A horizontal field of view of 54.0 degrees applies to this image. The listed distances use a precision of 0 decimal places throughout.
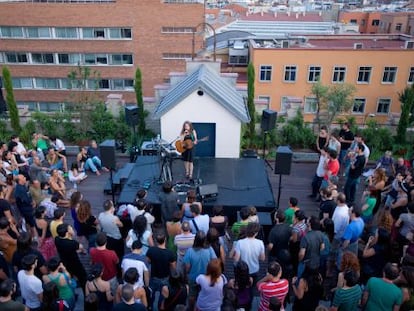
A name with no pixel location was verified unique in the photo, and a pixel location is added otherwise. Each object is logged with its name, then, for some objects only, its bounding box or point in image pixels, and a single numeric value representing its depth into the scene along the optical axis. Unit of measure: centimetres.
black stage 927
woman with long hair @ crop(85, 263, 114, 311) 519
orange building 3131
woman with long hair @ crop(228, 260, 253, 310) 528
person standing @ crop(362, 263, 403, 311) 486
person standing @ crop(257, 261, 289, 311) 499
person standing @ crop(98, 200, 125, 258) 645
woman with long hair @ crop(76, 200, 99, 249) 663
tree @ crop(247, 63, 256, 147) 1531
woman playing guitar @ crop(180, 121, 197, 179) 988
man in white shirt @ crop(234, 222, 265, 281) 577
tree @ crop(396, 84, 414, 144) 1491
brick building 3180
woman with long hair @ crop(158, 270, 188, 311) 507
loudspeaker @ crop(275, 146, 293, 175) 919
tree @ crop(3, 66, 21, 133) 1455
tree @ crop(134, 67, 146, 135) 1477
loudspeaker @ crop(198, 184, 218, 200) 923
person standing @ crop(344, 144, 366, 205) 925
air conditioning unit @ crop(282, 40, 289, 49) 3253
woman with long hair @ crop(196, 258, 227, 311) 512
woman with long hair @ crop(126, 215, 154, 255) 584
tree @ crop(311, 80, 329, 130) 2091
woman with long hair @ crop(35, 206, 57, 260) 636
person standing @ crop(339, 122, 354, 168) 1084
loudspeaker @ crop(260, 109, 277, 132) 1209
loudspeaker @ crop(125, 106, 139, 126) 1205
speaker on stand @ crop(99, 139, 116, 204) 927
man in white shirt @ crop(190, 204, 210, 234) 639
